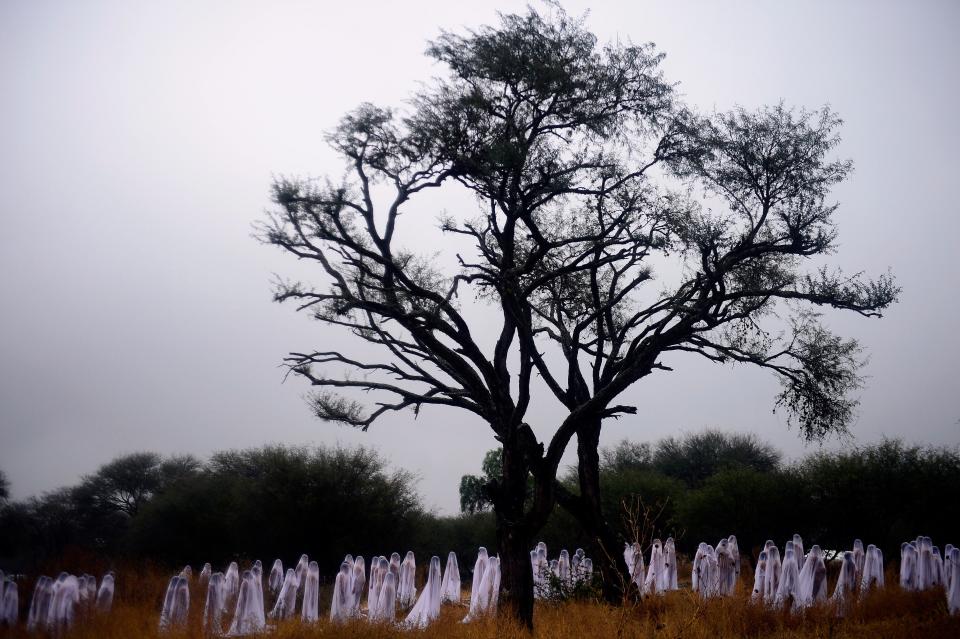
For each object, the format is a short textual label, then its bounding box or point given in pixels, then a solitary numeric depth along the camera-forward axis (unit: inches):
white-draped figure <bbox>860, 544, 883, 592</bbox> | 618.2
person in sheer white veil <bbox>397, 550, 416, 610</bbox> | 705.0
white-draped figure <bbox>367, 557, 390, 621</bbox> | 640.4
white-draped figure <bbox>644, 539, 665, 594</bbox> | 761.6
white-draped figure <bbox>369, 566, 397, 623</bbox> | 570.4
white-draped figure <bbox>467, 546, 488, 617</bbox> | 651.0
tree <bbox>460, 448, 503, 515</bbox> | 1684.3
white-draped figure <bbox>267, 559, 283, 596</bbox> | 754.7
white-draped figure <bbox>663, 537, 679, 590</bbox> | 781.3
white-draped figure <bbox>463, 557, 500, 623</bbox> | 613.6
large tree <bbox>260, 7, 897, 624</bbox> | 490.6
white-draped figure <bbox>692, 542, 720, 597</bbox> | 614.6
